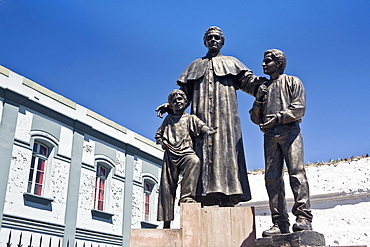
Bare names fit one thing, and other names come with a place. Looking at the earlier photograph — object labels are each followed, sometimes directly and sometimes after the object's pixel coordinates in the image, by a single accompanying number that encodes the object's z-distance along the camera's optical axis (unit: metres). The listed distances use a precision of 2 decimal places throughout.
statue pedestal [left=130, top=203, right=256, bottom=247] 4.50
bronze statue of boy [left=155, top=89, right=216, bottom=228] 4.83
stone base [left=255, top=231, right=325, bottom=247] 3.79
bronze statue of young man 4.24
